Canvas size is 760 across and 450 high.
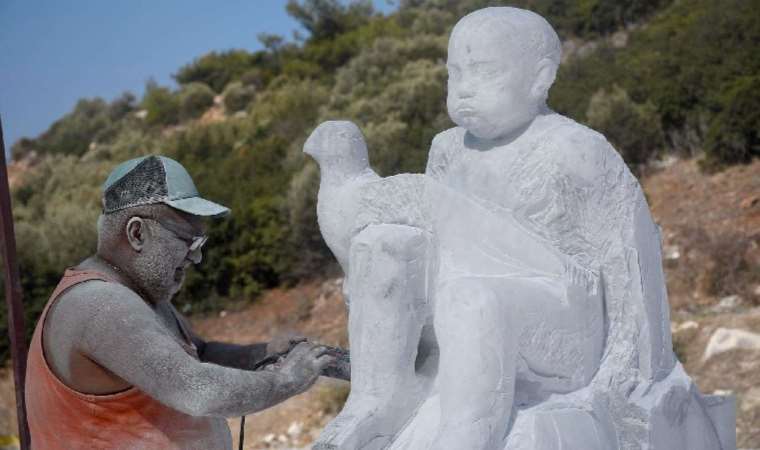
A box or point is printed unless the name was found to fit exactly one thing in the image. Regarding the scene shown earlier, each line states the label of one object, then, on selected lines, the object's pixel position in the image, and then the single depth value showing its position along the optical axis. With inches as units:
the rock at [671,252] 402.0
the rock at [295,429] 348.2
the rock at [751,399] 276.1
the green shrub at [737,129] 454.6
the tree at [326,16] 985.5
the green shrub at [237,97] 917.2
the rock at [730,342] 307.0
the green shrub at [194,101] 945.5
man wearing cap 109.1
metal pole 144.3
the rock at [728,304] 356.2
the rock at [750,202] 422.0
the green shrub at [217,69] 1028.5
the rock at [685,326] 331.0
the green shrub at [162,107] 952.3
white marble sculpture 115.7
